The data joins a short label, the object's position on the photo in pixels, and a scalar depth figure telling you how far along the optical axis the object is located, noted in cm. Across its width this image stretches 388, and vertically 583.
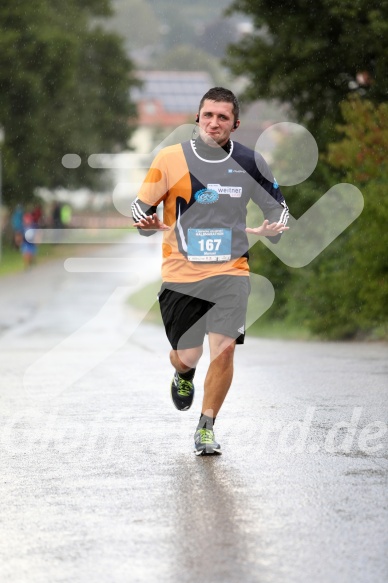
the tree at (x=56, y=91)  4522
